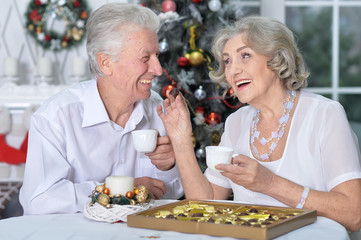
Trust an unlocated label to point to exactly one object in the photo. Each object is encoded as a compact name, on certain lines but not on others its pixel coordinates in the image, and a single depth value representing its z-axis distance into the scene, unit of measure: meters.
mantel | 4.24
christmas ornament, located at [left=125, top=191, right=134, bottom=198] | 1.62
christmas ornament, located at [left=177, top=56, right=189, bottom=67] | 3.73
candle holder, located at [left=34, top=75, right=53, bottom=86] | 4.36
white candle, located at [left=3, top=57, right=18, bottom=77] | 4.34
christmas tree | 3.76
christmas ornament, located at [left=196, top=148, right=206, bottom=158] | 3.78
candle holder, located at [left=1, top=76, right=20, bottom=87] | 4.35
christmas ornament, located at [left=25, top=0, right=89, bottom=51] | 4.40
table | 1.40
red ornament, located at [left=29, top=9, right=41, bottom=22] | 4.40
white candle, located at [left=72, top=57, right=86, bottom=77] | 4.32
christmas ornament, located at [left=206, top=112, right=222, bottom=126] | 3.77
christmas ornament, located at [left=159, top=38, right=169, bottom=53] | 3.69
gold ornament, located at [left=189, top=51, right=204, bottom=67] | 3.68
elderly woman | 1.78
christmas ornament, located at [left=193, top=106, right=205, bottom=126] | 3.78
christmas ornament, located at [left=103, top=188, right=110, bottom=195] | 1.61
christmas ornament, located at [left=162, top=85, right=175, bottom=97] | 3.68
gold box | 1.35
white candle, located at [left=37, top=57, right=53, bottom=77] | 4.35
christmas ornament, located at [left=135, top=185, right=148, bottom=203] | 1.63
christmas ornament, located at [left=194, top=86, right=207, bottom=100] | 3.72
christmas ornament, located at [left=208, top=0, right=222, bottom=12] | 3.75
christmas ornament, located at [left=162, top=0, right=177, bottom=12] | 3.72
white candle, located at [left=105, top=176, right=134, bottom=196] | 1.61
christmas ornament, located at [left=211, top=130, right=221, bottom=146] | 3.77
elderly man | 1.99
